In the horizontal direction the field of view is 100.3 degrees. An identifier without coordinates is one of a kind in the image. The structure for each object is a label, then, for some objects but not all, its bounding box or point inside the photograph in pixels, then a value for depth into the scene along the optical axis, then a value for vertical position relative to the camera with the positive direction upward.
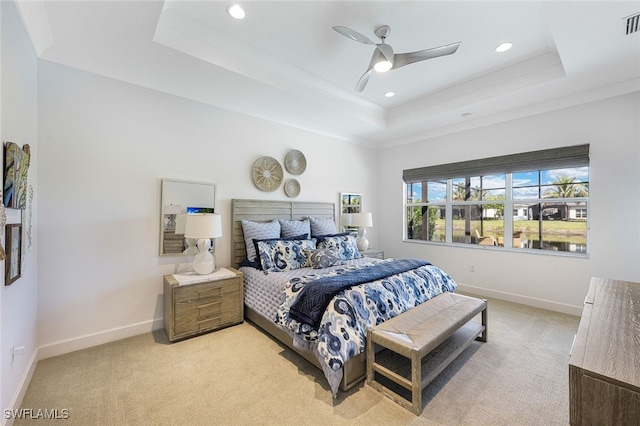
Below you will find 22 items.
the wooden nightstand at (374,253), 4.50 -0.65
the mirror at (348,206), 4.93 +0.18
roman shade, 3.35 +0.77
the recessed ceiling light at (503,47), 2.72 +1.76
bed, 1.97 -0.75
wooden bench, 1.78 -0.91
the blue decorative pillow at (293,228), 3.77 -0.20
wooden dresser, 0.87 -0.54
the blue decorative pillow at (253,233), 3.40 -0.25
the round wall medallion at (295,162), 4.13 +0.83
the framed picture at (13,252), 1.61 -0.26
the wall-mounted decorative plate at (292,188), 4.15 +0.42
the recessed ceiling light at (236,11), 2.16 +1.68
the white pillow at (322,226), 4.12 -0.18
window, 3.47 +0.24
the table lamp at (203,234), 2.79 -0.21
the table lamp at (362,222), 4.61 -0.13
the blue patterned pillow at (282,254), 3.13 -0.48
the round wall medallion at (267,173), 3.77 +0.59
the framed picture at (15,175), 1.56 +0.23
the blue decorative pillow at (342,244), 3.57 -0.41
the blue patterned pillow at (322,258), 3.20 -0.53
